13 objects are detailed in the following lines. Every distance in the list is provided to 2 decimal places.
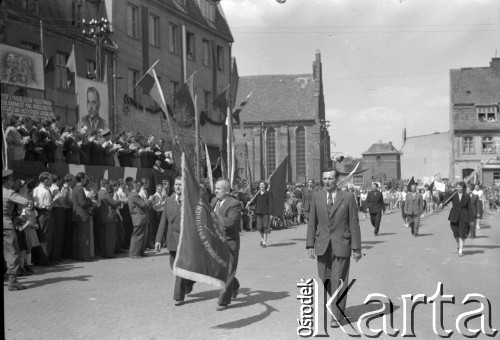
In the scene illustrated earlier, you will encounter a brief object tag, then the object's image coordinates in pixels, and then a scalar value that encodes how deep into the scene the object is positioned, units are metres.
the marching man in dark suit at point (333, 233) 7.76
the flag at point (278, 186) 18.33
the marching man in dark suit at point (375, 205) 22.59
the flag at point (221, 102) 26.69
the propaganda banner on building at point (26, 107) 16.57
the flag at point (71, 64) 25.70
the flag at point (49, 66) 25.25
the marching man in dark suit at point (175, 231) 8.60
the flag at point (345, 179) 18.21
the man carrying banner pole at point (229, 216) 8.65
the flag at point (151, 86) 22.00
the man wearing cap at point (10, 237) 9.68
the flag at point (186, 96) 24.19
